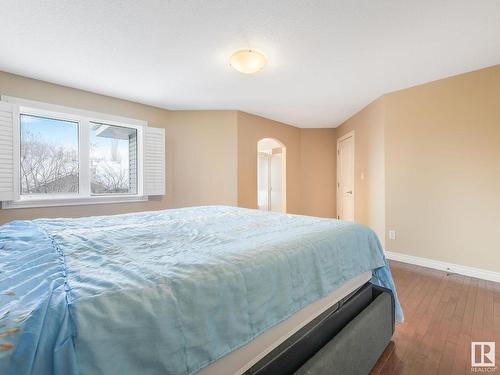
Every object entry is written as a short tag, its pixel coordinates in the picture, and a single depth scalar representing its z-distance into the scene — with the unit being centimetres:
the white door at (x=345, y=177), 466
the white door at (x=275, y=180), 620
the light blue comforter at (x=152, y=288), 55
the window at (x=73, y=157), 261
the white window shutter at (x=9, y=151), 253
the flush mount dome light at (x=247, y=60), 215
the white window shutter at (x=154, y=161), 360
